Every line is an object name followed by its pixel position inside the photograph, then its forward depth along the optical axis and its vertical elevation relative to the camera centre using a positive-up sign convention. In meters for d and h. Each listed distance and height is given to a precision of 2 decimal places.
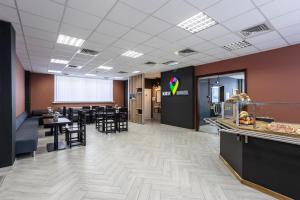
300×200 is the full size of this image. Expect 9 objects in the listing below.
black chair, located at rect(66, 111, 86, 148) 4.82 -1.12
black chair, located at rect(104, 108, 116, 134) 6.87 -0.85
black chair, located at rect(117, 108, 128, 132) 7.05 -0.83
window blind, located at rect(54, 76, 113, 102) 10.24 +0.60
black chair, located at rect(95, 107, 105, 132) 7.58 -0.95
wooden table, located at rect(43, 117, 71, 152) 4.49 -1.25
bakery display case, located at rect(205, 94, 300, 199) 2.14 -0.88
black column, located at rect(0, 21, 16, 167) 3.18 +0.02
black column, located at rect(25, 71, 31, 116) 8.80 +0.39
